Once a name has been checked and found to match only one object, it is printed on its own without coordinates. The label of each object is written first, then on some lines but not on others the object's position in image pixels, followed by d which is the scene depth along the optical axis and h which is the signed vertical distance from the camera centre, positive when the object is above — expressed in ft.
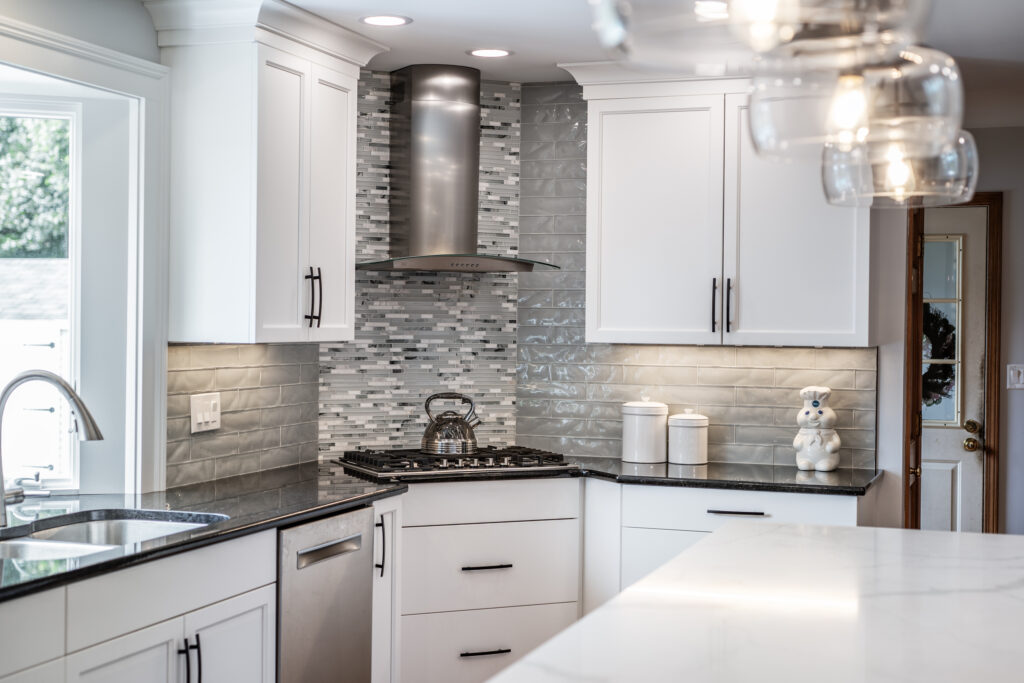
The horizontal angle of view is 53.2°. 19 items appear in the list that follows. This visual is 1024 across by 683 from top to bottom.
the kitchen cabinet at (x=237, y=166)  10.21 +1.65
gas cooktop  11.36 -1.55
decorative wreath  17.17 -0.30
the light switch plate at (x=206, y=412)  10.76 -0.90
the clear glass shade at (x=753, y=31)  3.02 +0.93
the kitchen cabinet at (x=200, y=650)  7.08 -2.43
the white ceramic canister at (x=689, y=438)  12.54 -1.30
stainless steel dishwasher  9.03 -2.54
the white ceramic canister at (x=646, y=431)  12.64 -1.23
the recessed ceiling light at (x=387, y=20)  10.87 +3.31
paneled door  16.89 -0.57
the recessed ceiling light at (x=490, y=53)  12.14 +3.31
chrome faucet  8.39 -0.61
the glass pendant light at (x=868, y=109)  4.04 +0.93
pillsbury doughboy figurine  12.16 -1.21
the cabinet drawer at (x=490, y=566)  11.40 -2.70
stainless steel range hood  12.77 +2.05
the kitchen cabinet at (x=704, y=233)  11.93 +1.19
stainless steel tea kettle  12.39 -1.29
